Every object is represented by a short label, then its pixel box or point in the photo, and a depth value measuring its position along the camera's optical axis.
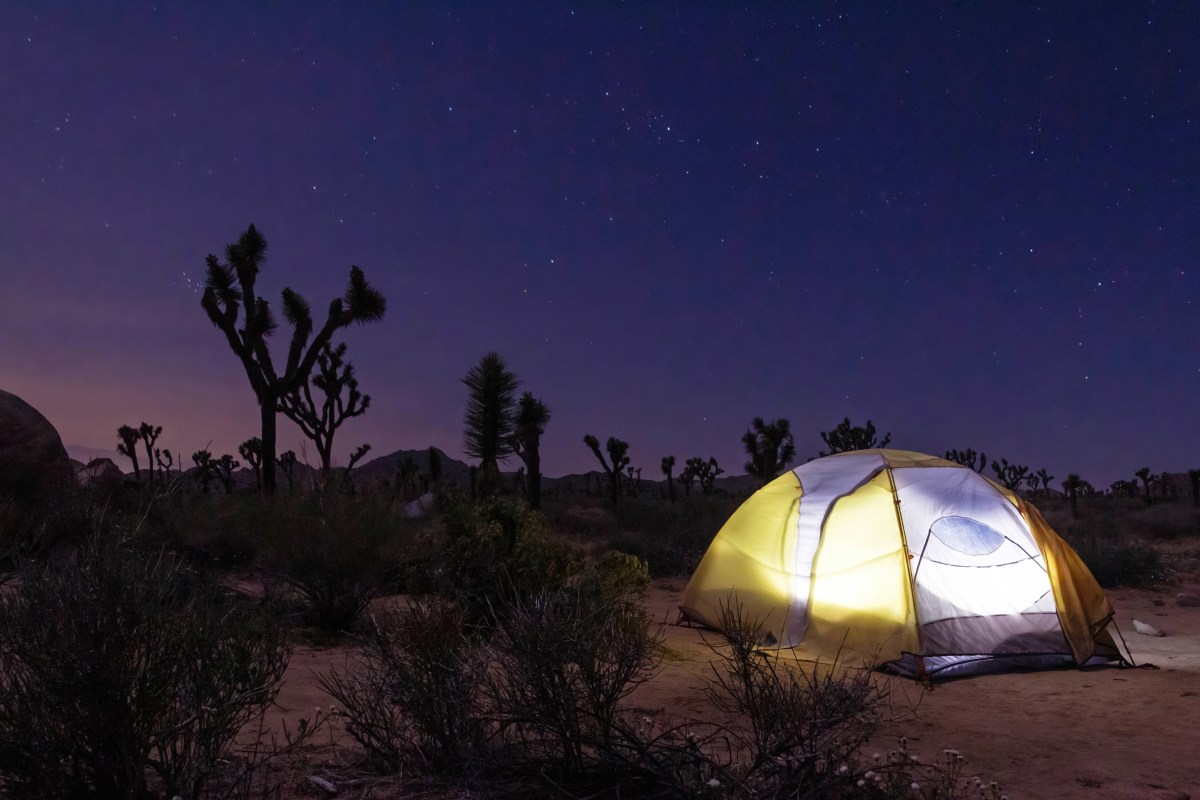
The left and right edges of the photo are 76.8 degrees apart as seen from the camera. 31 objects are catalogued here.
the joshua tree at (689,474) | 51.71
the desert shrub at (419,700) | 3.58
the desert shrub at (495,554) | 7.85
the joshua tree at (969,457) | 41.16
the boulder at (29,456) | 11.76
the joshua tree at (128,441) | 44.34
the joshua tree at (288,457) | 44.49
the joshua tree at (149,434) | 43.69
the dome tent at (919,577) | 7.16
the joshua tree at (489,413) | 19.44
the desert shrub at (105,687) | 2.84
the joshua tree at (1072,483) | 35.06
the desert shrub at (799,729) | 3.00
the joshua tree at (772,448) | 30.61
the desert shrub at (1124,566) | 13.62
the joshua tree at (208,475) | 37.76
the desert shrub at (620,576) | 7.10
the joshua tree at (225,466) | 44.62
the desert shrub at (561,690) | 3.19
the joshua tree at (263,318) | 18.64
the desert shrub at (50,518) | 8.97
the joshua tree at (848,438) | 29.09
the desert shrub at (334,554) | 7.93
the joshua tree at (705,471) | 50.00
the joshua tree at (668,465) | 49.28
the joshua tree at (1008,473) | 44.84
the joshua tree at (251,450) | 39.78
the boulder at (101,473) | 13.76
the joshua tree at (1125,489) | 54.59
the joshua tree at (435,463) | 30.42
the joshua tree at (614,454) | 35.94
